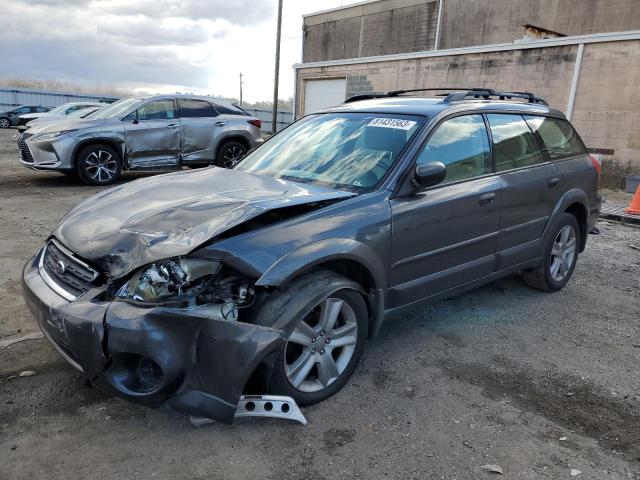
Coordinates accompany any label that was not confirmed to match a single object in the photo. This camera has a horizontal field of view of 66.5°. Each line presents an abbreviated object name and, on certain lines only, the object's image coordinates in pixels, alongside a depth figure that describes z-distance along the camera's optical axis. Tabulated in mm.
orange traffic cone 8312
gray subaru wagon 2219
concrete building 11758
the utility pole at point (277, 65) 21391
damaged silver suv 8500
